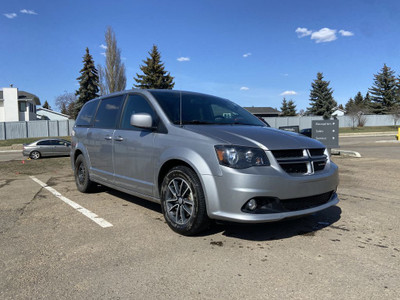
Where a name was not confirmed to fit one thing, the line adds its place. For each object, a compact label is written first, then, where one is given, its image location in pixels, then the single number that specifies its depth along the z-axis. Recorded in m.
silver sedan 18.30
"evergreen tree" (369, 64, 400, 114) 58.84
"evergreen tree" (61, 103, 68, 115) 80.62
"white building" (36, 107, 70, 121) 58.94
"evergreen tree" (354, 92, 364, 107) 86.85
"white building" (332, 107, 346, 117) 90.49
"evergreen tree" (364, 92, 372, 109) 86.31
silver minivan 3.20
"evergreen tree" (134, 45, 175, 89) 43.34
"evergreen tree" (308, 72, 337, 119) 56.44
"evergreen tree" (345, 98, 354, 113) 92.21
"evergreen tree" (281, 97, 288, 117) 71.00
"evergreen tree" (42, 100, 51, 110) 108.49
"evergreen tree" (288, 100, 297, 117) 70.31
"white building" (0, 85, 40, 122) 38.41
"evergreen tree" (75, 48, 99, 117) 42.34
